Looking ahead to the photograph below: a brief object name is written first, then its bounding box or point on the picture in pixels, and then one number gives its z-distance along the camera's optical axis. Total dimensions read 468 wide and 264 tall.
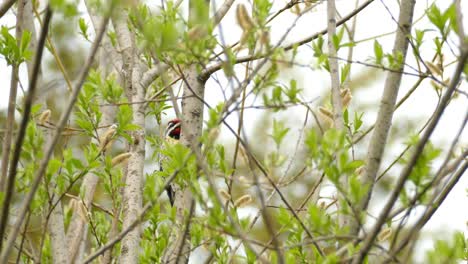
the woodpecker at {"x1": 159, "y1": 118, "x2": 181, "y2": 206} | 15.37
